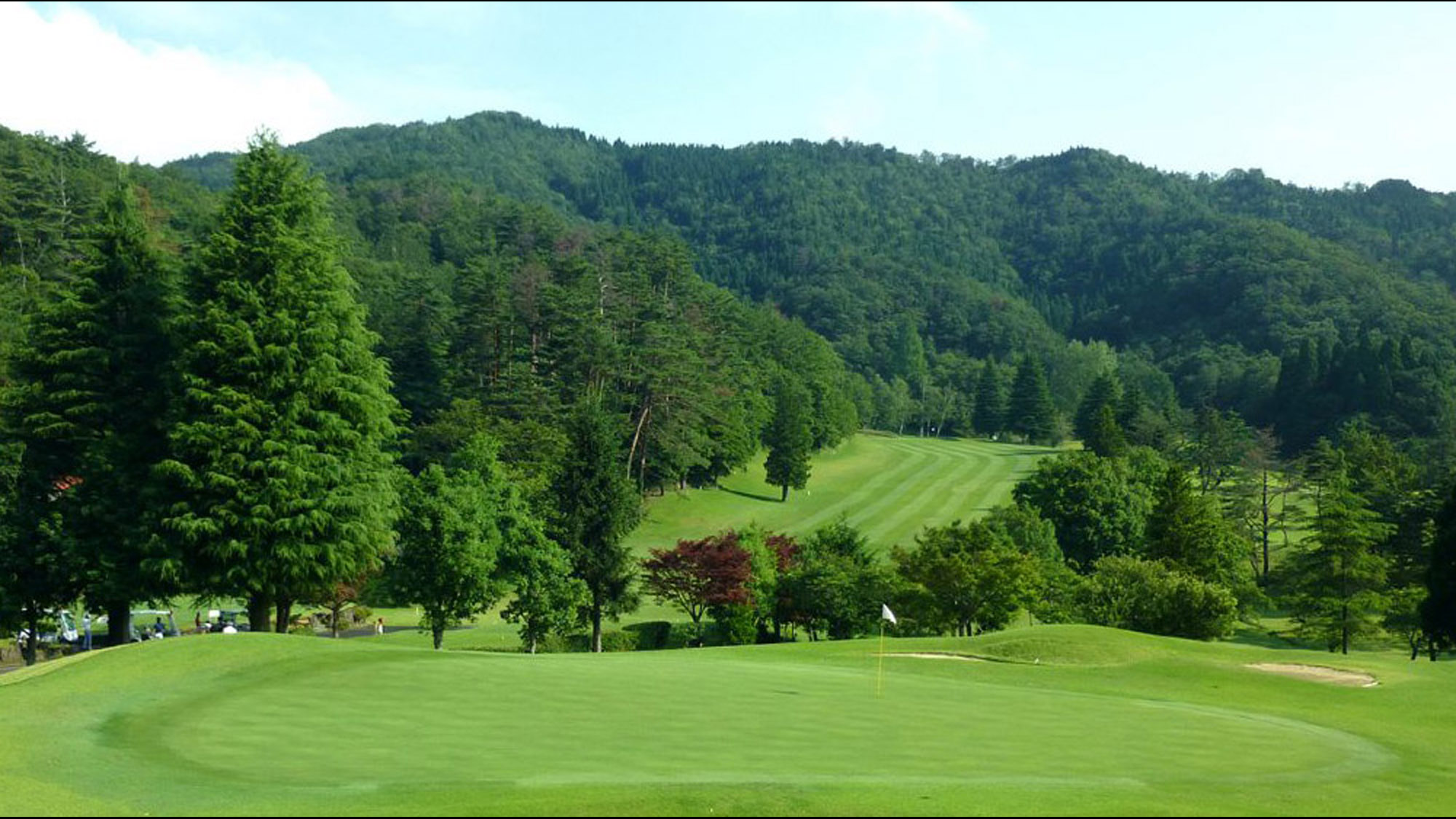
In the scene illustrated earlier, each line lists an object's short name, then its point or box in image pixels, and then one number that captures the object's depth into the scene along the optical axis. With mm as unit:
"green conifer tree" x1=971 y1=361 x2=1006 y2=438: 173625
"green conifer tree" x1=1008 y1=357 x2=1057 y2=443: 163750
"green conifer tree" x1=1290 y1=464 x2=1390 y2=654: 64938
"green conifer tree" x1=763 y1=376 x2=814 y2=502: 109688
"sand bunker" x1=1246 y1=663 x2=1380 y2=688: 32656
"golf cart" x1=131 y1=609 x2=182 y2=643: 54531
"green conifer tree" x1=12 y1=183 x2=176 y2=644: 39625
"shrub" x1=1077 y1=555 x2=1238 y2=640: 51812
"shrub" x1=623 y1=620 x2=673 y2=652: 61625
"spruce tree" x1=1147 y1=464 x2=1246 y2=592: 64875
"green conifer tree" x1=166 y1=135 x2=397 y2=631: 37344
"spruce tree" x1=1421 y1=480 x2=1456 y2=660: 49625
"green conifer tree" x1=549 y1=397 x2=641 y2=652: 57781
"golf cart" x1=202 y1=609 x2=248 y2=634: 58384
